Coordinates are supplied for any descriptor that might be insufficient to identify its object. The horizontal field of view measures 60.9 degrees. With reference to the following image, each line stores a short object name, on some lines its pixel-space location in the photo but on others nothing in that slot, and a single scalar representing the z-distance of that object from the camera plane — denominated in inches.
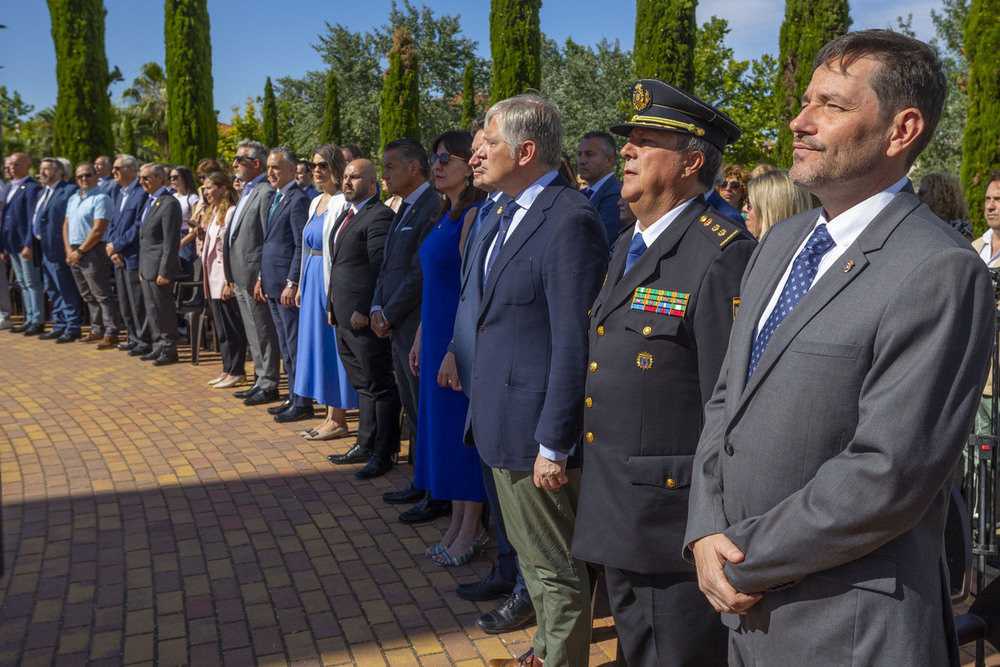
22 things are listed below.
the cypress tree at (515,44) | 830.5
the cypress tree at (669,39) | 634.2
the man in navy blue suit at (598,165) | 265.4
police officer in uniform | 93.4
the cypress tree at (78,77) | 649.0
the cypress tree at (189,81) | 705.0
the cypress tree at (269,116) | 1331.9
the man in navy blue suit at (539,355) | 113.0
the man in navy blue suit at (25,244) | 467.8
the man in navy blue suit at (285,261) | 281.0
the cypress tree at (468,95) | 1304.7
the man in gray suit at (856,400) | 60.9
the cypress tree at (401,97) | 983.0
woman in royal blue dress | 176.6
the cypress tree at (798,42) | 644.1
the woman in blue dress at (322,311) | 259.6
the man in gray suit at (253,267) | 306.5
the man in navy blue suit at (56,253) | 444.1
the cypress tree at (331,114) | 1212.4
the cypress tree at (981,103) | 416.8
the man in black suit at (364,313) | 233.1
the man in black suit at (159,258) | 372.9
